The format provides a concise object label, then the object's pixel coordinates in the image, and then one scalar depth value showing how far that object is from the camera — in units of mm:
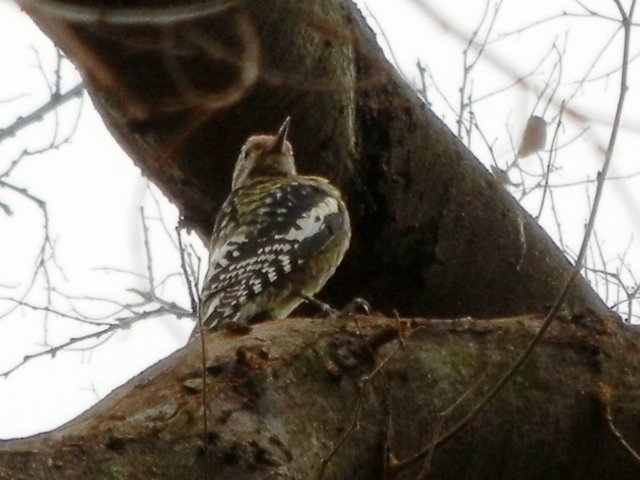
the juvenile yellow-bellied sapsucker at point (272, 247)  9547
